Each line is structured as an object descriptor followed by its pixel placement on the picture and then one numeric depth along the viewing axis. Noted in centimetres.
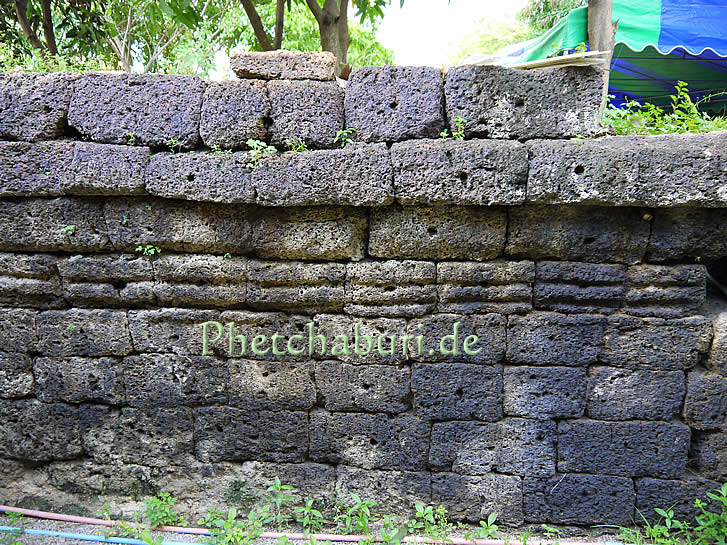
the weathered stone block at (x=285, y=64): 308
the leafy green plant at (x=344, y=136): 297
